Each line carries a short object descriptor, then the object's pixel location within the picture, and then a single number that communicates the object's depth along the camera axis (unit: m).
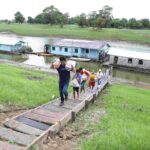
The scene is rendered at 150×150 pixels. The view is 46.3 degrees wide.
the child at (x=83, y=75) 9.31
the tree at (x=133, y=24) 67.28
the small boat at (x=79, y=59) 30.41
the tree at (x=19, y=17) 83.40
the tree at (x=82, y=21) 61.90
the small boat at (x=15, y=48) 33.86
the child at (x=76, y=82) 8.29
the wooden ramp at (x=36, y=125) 4.74
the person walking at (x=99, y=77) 13.10
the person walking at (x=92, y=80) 11.41
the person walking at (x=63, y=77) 6.94
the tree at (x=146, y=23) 67.60
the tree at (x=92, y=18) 61.14
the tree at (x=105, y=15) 60.94
